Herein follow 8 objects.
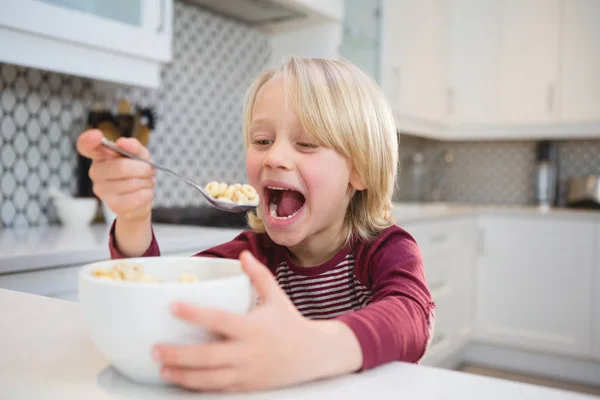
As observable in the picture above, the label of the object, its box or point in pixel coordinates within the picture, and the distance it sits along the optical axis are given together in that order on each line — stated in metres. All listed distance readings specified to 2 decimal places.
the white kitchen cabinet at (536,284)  2.81
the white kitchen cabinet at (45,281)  1.14
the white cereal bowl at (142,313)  0.39
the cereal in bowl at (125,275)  0.44
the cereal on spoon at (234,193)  0.84
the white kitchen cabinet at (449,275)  2.59
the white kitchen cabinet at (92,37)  1.34
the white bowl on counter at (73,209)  1.65
